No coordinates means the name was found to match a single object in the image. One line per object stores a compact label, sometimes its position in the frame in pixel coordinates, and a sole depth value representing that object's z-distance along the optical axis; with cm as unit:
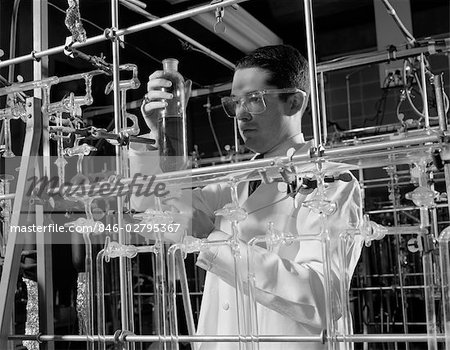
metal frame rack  93
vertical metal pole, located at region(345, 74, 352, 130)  468
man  106
